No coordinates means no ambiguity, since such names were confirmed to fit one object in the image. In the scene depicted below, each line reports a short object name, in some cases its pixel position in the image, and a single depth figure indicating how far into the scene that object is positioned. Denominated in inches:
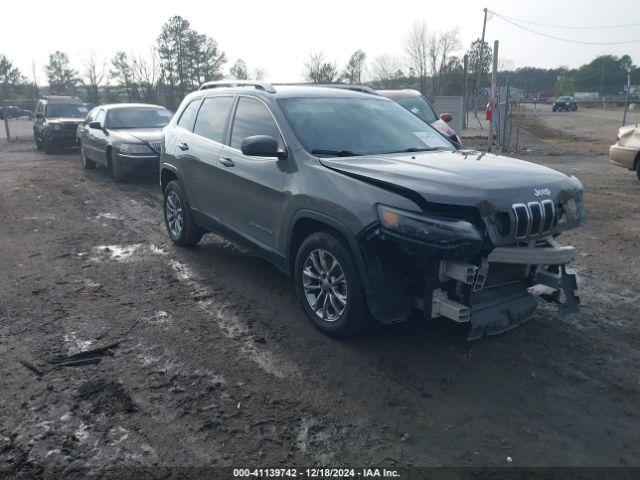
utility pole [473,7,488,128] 1177.0
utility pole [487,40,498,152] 641.0
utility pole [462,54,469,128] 1090.7
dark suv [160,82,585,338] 146.5
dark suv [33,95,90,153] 749.3
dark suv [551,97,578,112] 1839.3
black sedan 467.5
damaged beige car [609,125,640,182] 426.6
